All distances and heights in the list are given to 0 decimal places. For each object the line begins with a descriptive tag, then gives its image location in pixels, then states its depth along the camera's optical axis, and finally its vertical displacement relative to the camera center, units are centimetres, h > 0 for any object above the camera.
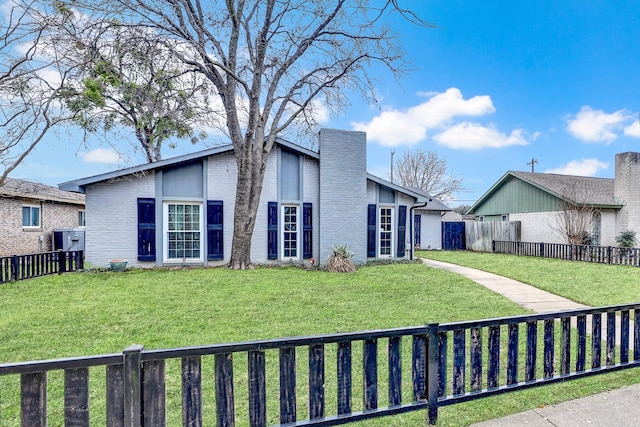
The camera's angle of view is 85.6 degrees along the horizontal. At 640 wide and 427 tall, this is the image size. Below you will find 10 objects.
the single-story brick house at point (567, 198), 1639 +76
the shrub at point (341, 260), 1080 -145
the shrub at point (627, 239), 1591 -118
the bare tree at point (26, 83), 951 +399
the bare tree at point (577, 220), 1554 -27
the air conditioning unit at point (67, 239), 1405 -95
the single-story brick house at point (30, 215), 1370 +8
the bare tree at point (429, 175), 3306 +391
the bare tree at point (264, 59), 1034 +507
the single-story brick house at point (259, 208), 1064 +26
